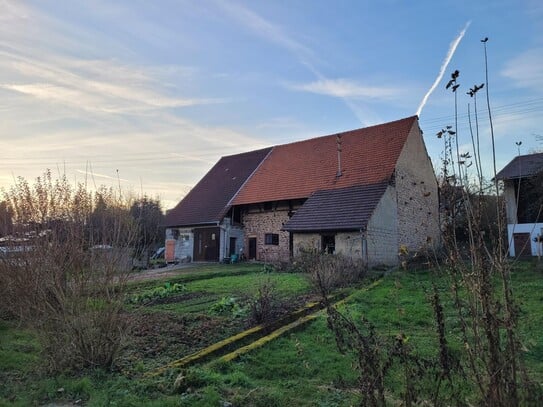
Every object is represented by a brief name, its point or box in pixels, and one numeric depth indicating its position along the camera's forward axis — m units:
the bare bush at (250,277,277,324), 7.87
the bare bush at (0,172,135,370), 5.42
